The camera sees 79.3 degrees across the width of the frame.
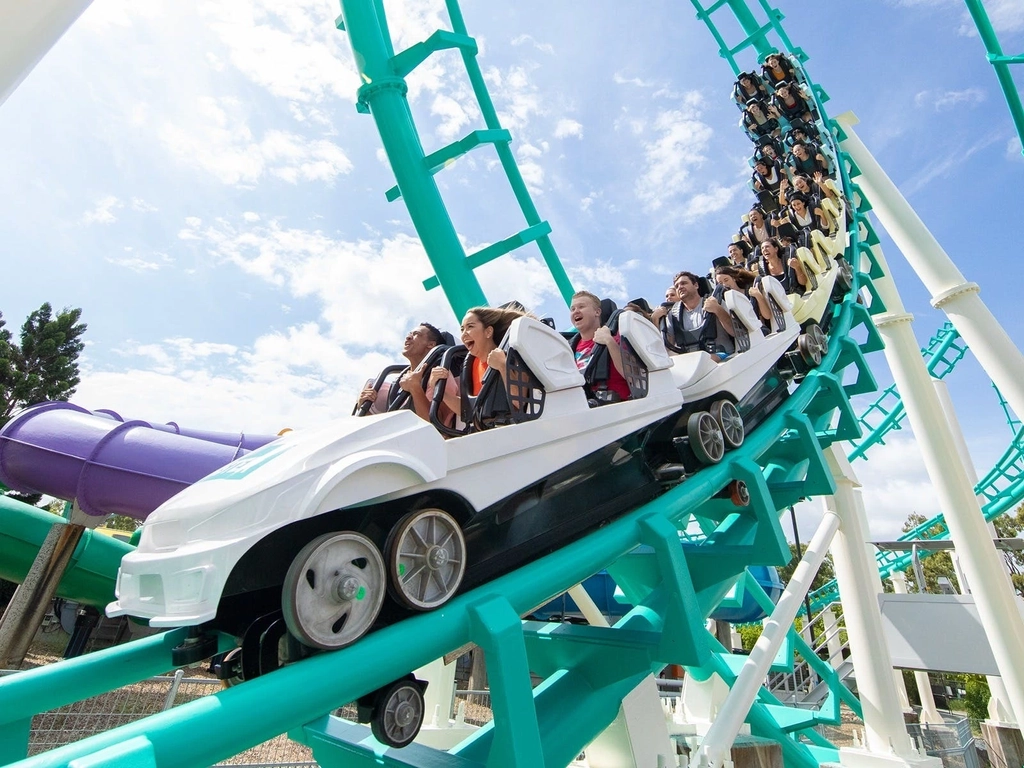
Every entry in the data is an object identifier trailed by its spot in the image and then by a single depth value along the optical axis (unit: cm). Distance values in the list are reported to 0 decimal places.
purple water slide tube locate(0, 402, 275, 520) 473
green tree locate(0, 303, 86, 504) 1502
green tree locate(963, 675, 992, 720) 1504
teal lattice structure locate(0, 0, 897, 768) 117
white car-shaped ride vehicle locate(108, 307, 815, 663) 127
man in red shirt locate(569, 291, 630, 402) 239
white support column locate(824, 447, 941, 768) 419
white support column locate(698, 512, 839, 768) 274
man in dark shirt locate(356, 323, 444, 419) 229
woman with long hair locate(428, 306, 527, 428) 209
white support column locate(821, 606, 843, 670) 847
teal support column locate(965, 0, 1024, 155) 357
